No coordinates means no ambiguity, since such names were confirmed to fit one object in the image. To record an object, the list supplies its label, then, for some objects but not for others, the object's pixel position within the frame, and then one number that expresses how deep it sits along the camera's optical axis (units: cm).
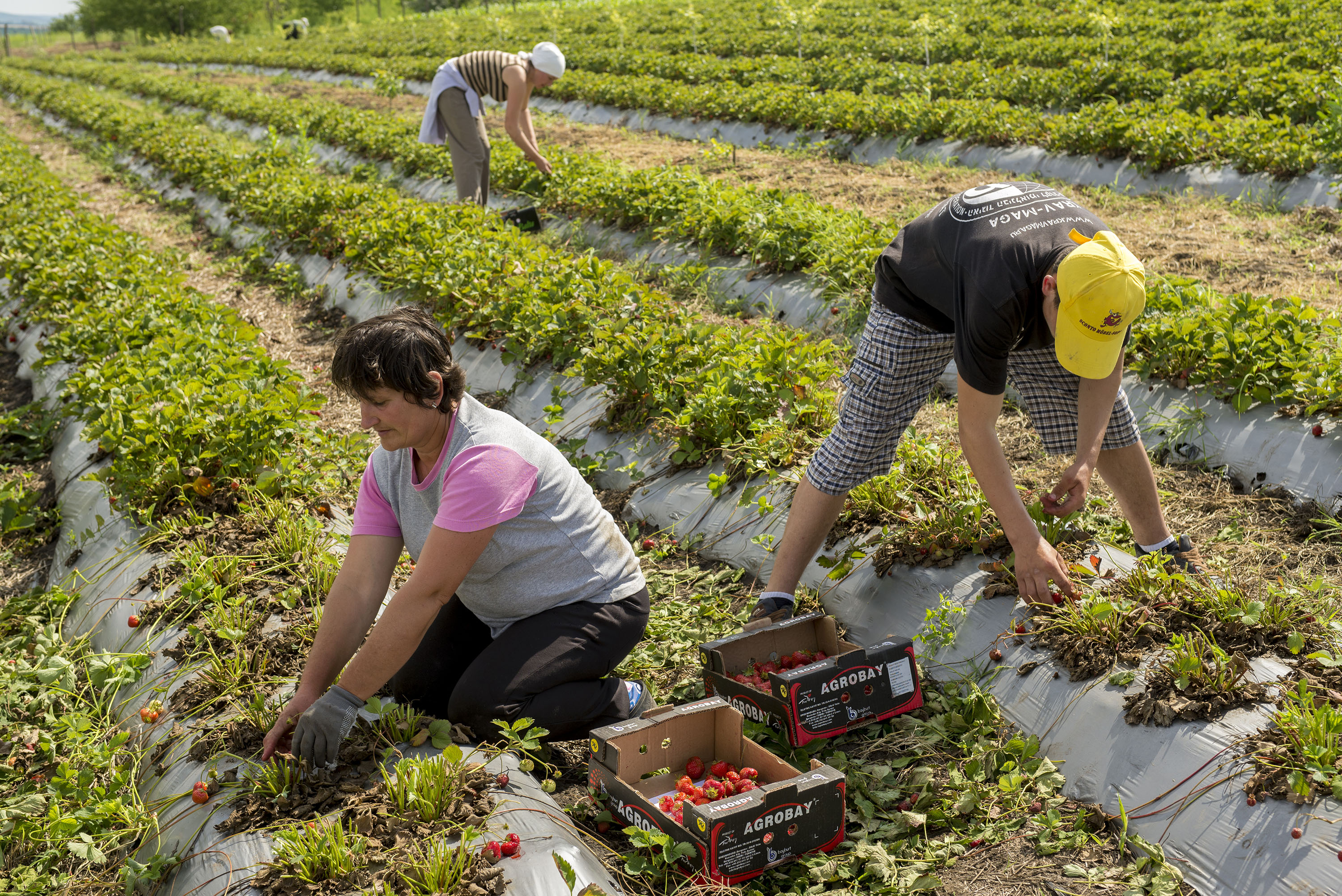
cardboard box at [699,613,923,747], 273
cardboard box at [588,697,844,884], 225
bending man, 226
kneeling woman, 241
